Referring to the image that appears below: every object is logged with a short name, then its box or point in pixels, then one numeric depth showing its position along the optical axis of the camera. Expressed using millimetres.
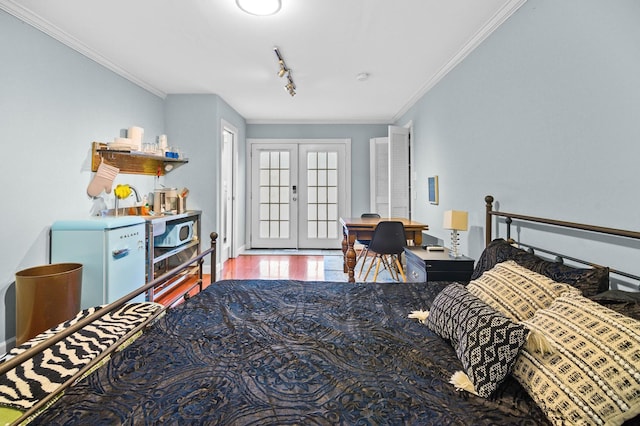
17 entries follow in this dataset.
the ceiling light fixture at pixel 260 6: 2283
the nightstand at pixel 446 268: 2609
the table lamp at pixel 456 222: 2706
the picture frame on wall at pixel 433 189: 3891
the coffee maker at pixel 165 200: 4141
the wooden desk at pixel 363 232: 3740
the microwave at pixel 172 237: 3785
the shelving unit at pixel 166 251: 3396
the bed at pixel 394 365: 889
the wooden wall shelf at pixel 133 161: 3313
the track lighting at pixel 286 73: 3206
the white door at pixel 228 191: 5492
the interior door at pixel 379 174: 5883
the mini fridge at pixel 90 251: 2730
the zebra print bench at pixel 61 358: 1428
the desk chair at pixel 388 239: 3619
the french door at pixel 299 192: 6316
